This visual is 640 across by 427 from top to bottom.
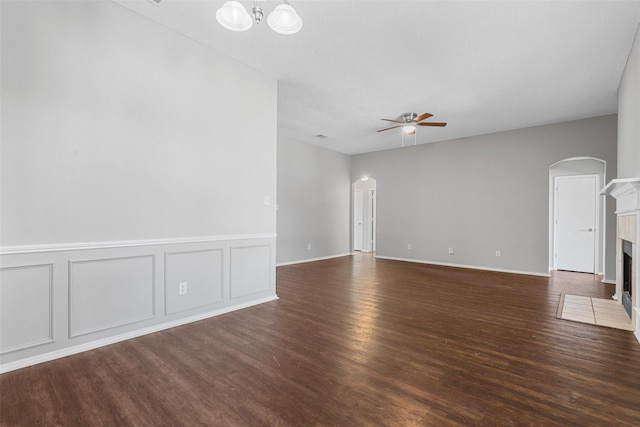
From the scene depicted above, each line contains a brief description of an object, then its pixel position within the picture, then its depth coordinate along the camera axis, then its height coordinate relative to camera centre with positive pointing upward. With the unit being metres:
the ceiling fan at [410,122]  4.77 +1.56
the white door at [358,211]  9.33 +0.12
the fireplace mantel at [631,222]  2.70 -0.05
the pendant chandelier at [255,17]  1.97 +1.33
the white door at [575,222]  5.88 -0.12
